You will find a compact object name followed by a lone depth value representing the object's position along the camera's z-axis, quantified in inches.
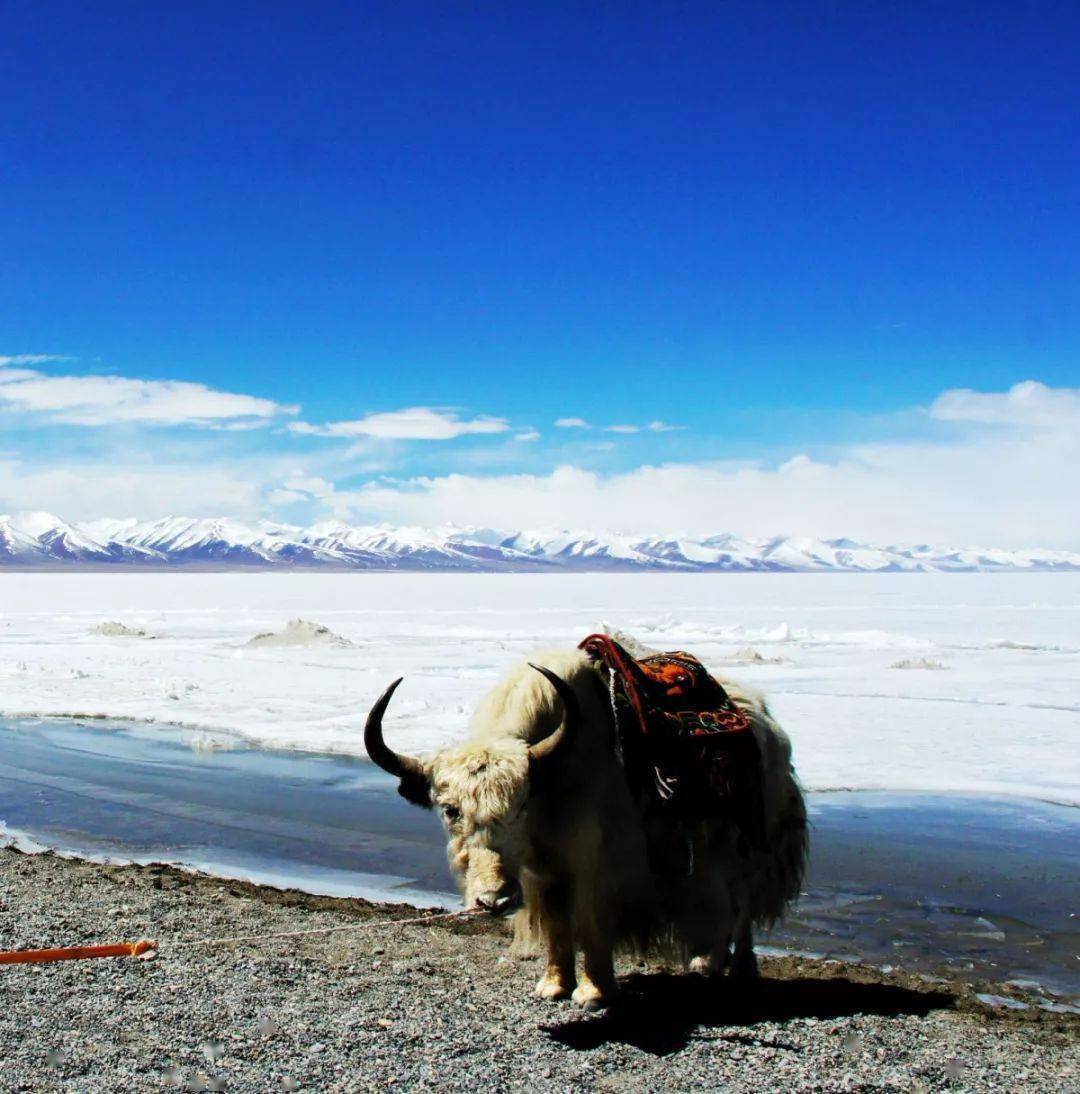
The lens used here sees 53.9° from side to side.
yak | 161.9
